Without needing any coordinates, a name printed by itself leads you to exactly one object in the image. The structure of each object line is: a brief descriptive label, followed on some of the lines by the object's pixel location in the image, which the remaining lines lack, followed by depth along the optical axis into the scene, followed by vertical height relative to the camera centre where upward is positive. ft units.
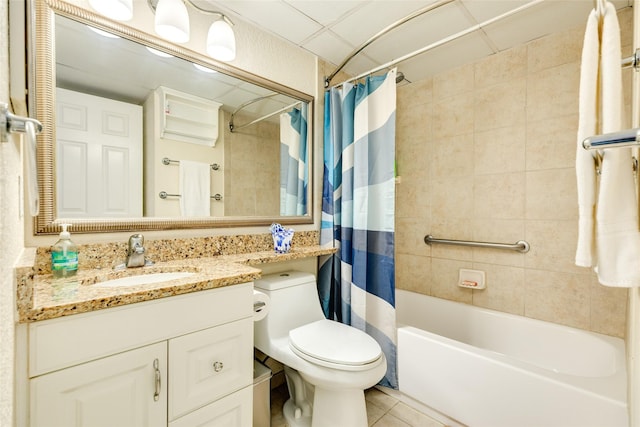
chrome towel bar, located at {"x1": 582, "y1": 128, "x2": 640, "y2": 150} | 1.83 +0.49
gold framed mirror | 3.39 +1.39
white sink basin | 3.45 -0.90
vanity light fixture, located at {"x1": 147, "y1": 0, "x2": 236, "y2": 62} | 3.88 +2.73
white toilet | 3.87 -2.09
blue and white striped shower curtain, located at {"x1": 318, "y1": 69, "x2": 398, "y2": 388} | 5.54 +0.03
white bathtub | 3.50 -2.54
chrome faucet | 3.78 -0.56
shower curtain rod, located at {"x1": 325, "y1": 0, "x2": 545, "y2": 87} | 4.09 +2.94
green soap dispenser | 3.18 -0.54
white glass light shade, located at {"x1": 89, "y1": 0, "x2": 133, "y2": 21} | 3.54 +2.61
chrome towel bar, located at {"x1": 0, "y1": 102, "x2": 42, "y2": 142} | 1.53 +0.50
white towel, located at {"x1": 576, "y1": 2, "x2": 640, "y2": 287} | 2.35 +0.28
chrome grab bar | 5.90 -0.76
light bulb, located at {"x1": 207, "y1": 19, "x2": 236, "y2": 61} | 4.51 +2.79
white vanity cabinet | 2.32 -1.50
